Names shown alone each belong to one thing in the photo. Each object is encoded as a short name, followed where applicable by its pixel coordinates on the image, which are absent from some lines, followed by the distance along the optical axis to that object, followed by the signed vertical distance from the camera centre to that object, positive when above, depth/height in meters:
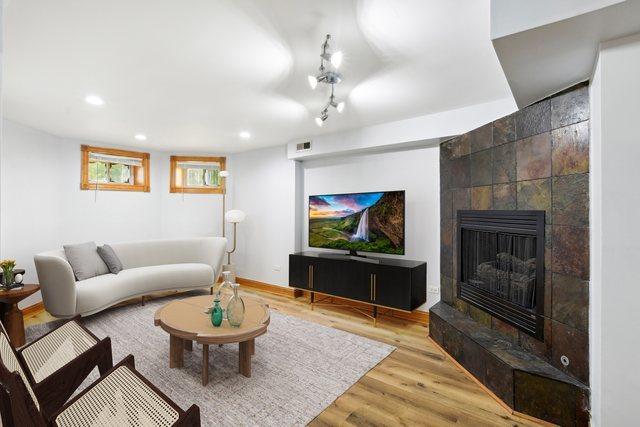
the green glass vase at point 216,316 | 2.40 -0.82
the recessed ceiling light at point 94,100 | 2.89 +1.06
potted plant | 2.95 -0.61
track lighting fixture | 1.99 +1.02
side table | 2.81 -0.96
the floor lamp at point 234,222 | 4.92 -0.21
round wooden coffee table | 2.26 -0.90
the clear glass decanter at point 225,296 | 2.46 -0.81
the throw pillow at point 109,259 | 4.03 -0.64
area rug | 2.04 -1.29
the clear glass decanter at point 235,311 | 2.40 -0.78
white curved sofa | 3.18 -0.82
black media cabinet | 3.29 -0.79
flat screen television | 3.68 -0.13
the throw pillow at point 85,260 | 3.62 -0.61
